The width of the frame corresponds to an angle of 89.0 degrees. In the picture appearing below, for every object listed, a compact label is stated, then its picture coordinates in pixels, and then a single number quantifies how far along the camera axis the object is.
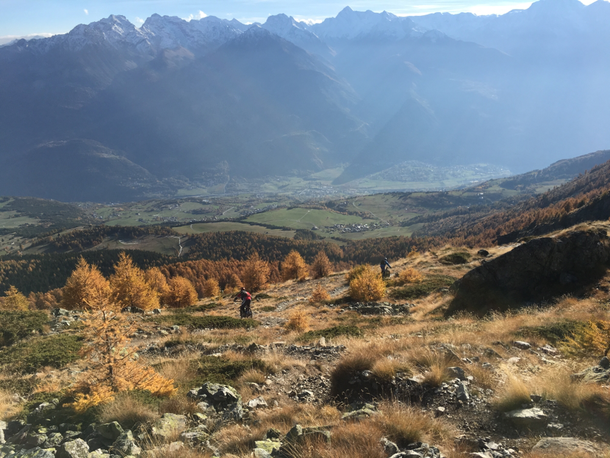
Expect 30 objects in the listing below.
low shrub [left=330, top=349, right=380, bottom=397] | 10.17
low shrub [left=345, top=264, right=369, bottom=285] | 39.32
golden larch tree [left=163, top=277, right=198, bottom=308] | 59.94
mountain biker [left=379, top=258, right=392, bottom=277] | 40.03
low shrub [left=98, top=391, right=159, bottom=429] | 8.31
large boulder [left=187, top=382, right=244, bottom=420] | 9.32
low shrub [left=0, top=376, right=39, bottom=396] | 13.03
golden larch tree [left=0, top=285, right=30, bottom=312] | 62.89
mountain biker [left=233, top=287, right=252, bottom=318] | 27.47
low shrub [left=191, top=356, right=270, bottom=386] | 11.84
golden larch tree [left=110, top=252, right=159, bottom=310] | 41.81
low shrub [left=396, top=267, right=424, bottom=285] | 34.62
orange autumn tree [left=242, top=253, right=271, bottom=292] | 63.28
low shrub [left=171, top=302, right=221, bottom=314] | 35.55
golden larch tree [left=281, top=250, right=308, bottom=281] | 74.44
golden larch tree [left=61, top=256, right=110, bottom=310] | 47.44
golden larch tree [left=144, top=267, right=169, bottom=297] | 70.96
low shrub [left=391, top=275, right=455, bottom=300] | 30.03
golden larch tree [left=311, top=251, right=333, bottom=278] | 69.25
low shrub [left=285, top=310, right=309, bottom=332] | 21.88
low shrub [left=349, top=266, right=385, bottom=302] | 30.33
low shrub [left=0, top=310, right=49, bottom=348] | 22.36
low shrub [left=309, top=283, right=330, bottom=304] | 33.80
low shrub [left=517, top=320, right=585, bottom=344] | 12.33
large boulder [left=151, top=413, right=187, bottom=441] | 7.75
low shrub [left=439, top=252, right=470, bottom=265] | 43.06
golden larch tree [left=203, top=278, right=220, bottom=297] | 86.69
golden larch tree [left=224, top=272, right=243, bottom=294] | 94.66
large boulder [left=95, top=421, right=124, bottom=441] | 7.89
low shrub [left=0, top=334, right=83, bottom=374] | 16.53
